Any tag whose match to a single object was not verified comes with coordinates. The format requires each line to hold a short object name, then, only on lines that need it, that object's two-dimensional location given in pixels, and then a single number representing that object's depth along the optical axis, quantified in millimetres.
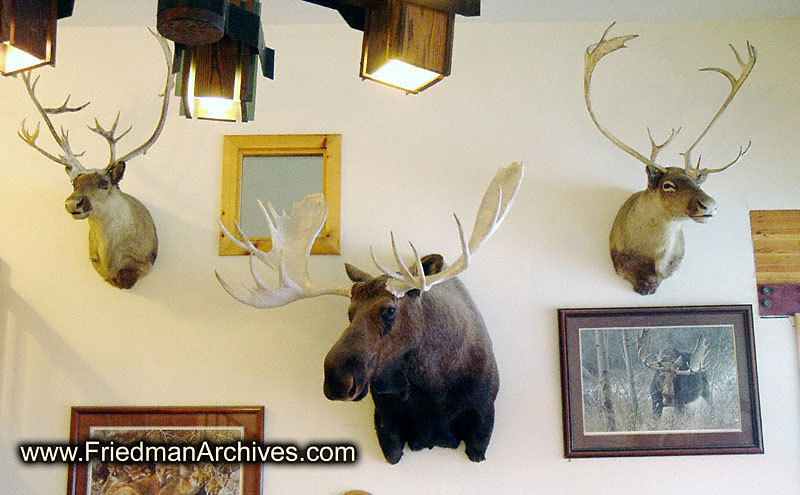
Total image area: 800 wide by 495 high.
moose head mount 2037
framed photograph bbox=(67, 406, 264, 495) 2484
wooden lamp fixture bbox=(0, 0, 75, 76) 1203
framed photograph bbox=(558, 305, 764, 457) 2492
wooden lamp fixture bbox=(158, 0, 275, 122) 1372
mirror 2662
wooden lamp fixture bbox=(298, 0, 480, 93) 1239
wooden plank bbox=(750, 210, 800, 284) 2637
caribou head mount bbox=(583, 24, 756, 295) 2371
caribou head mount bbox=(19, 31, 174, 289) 2369
